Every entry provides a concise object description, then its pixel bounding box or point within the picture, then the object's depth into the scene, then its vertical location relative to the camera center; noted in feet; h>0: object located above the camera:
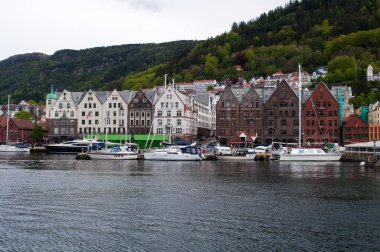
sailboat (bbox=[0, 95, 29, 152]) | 402.31 -5.57
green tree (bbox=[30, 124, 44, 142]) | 447.83 +9.03
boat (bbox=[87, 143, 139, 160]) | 279.49 -6.95
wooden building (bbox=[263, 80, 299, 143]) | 383.04 +22.33
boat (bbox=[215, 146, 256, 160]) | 289.74 -7.38
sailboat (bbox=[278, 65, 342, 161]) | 277.64 -7.65
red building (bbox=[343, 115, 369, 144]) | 375.86 +8.89
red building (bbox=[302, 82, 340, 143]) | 376.68 +20.97
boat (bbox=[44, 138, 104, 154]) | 341.41 -2.78
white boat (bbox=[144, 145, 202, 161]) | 269.85 -7.37
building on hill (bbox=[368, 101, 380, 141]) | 374.63 +18.01
